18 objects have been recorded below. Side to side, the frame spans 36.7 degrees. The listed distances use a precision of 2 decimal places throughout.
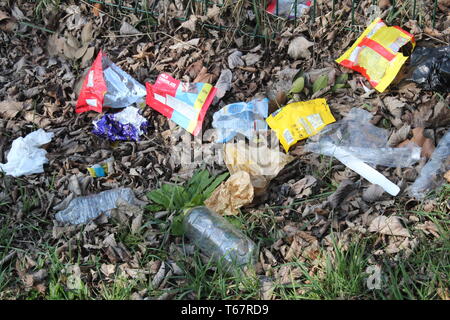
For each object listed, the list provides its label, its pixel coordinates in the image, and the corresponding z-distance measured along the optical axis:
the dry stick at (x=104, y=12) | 5.02
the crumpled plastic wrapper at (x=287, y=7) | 4.80
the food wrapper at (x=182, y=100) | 4.34
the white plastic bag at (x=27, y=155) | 4.12
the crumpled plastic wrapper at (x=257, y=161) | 3.86
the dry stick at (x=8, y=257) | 3.45
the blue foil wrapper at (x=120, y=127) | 4.34
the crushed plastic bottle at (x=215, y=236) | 3.46
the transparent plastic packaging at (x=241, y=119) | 4.24
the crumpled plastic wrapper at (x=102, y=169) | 4.07
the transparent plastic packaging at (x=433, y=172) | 3.61
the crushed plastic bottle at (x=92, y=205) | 3.78
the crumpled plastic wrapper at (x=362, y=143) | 3.87
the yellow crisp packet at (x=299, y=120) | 4.09
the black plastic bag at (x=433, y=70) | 4.09
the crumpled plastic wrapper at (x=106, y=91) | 4.53
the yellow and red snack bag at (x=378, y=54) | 4.21
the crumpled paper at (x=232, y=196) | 3.68
